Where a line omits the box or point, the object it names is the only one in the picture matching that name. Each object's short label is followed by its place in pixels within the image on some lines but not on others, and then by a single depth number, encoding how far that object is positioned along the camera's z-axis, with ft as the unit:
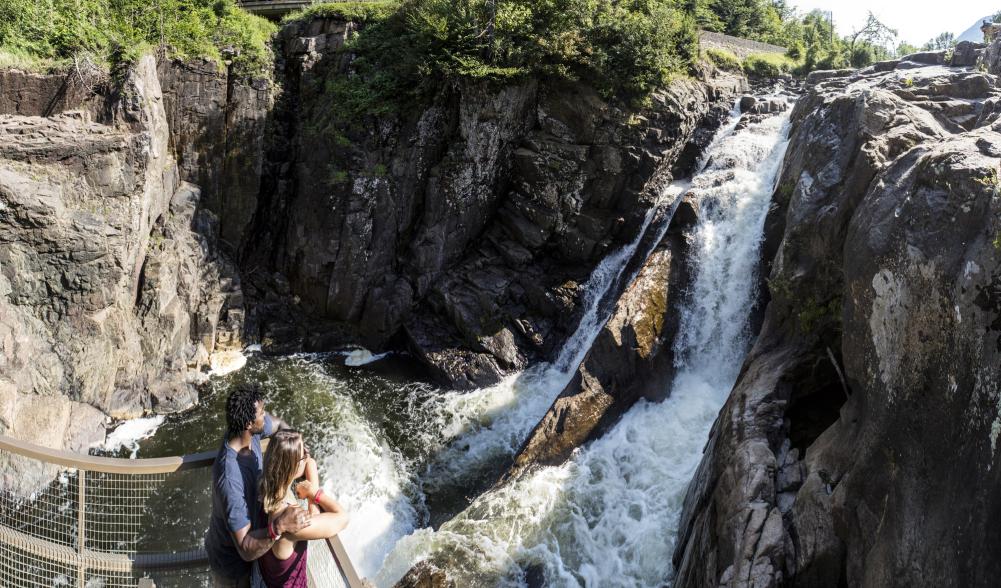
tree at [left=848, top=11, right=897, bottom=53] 87.92
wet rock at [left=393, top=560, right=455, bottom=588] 27.84
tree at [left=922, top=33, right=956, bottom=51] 108.03
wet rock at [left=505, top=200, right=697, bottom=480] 36.55
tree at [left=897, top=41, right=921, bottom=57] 100.14
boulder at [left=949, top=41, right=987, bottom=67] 46.03
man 10.57
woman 10.40
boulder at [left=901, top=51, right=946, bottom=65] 53.16
